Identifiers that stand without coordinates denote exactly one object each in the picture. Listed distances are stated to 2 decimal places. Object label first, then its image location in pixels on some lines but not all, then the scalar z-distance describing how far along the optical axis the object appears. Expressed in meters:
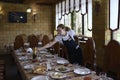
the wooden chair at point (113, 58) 2.36
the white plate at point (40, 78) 1.95
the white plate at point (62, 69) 2.29
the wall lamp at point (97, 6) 5.07
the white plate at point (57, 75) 1.98
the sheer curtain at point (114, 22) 4.58
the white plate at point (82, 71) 2.12
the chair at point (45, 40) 5.14
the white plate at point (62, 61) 2.77
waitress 3.19
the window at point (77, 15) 5.78
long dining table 2.01
